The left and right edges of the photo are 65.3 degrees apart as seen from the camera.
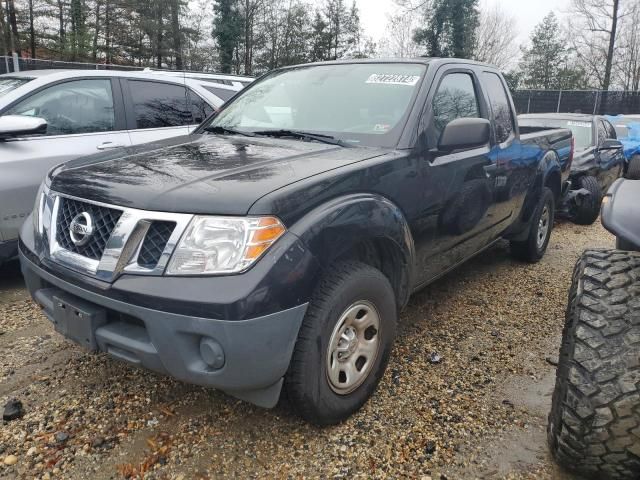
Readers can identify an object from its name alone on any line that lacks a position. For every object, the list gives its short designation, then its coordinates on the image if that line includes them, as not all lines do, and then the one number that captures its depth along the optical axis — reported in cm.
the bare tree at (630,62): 3359
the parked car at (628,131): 995
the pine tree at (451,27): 3141
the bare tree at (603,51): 3105
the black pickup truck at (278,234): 186
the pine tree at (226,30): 2982
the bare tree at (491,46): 3950
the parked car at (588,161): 689
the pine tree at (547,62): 3803
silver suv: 368
